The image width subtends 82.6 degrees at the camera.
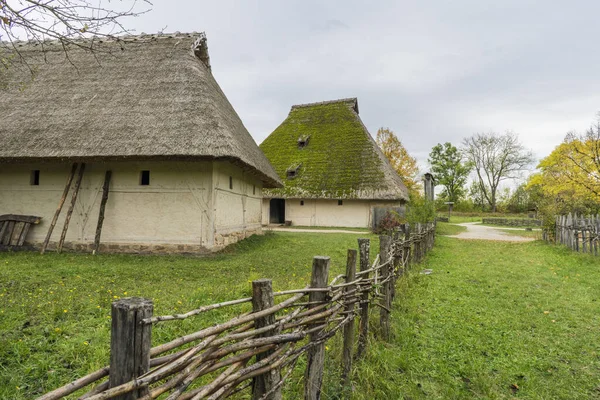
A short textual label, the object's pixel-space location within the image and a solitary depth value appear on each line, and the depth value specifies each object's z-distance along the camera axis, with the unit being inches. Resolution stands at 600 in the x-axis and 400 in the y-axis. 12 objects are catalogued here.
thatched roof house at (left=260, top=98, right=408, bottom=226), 712.4
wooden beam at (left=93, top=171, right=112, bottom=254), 346.3
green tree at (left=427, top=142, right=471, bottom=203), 1804.9
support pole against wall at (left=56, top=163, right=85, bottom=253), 346.6
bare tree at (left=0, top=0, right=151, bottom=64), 124.0
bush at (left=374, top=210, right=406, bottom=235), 588.3
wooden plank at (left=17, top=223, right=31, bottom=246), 358.6
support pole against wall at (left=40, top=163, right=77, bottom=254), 344.2
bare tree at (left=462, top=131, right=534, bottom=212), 1574.8
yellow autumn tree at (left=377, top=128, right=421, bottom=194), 1137.4
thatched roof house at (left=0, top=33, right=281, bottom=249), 332.2
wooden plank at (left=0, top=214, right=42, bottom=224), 362.3
